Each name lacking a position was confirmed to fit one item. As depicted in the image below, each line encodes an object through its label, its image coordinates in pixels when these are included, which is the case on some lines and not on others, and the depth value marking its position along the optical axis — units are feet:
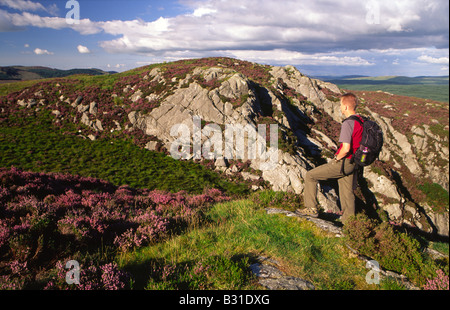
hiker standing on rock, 22.22
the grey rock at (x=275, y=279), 15.33
